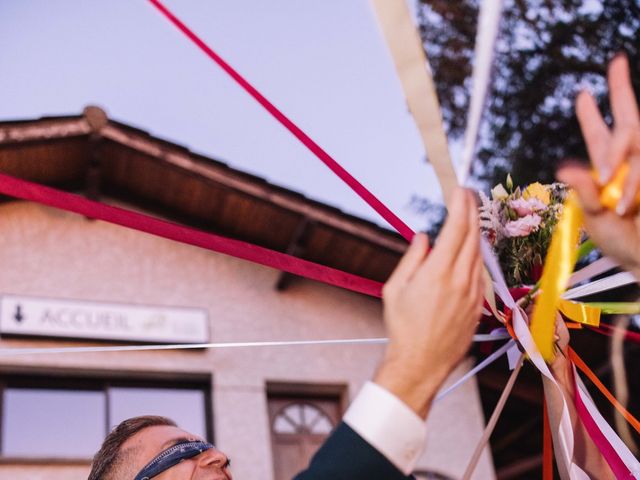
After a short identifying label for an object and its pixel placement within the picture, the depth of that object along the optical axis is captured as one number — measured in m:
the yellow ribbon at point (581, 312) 2.51
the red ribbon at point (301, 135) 1.74
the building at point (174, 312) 6.94
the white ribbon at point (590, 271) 2.39
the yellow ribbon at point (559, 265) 1.41
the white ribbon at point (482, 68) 1.13
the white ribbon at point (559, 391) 2.26
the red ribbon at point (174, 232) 1.70
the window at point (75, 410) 6.66
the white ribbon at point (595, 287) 2.70
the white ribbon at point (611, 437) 2.32
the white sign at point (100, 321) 6.91
